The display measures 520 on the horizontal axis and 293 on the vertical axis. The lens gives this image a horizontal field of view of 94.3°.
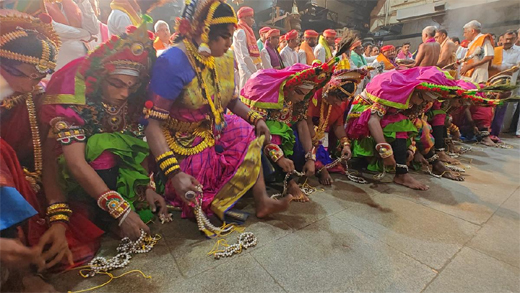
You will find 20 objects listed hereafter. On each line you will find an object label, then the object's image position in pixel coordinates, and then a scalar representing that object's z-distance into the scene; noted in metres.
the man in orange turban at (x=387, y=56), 5.89
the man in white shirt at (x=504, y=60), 5.89
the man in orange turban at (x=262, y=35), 5.59
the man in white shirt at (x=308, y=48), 5.94
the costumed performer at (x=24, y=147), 0.93
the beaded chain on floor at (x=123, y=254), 1.25
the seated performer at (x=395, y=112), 2.61
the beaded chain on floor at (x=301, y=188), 2.22
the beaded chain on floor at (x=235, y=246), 1.41
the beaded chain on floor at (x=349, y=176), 2.77
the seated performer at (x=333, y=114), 2.56
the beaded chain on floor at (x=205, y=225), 1.56
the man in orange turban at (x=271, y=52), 4.95
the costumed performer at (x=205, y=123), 1.43
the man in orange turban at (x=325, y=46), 5.65
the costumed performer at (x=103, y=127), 1.25
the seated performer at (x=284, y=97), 2.15
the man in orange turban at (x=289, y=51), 5.61
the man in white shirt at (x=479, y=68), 5.20
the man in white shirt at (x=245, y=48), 4.40
